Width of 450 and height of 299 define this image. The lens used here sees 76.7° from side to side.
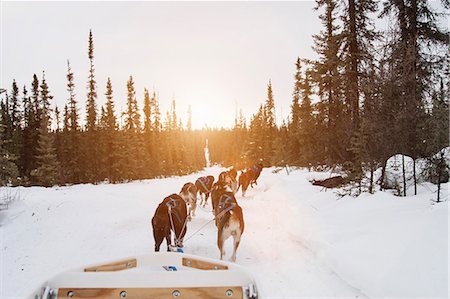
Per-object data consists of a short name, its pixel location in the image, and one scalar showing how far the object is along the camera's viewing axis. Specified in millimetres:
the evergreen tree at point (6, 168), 12358
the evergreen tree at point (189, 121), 92625
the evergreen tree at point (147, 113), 43844
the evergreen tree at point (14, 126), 29391
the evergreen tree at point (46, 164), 24984
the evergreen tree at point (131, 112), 40500
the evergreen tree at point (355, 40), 13258
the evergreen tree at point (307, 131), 18406
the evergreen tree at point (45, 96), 35434
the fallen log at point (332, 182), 12745
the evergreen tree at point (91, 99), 31802
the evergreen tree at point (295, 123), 32294
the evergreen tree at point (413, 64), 8303
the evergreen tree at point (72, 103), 34325
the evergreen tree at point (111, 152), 29438
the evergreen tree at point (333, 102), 13059
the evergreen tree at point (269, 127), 46281
